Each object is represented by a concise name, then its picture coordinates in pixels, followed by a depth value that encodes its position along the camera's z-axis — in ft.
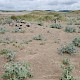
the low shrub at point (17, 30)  47.71
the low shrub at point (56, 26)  54.64
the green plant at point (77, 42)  34.19
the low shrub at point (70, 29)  48.41
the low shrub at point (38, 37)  39.75
